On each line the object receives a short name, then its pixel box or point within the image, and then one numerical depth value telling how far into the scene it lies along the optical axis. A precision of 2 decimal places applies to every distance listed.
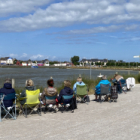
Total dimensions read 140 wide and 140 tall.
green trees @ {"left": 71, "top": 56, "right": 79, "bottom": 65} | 143.70
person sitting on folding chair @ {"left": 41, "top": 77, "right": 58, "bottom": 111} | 5.97
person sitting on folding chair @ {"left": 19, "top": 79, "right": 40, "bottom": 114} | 6.03
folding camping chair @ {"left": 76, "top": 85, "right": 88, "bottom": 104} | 7.37
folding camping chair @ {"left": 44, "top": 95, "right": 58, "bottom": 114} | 5.96
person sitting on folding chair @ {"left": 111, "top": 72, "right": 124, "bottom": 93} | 10.21
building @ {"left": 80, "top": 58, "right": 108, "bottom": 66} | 152.71
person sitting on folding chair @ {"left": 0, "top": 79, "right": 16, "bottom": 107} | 5.28
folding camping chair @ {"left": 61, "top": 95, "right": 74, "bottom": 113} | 6.07
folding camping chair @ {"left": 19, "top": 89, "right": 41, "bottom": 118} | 5.53
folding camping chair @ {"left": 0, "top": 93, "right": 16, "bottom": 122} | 5.18
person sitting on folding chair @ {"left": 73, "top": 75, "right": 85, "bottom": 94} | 7.73
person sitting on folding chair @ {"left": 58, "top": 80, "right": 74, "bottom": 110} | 6.09
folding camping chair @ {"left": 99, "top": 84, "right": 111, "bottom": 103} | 7.77
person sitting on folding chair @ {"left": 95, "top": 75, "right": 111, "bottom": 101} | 7.90
